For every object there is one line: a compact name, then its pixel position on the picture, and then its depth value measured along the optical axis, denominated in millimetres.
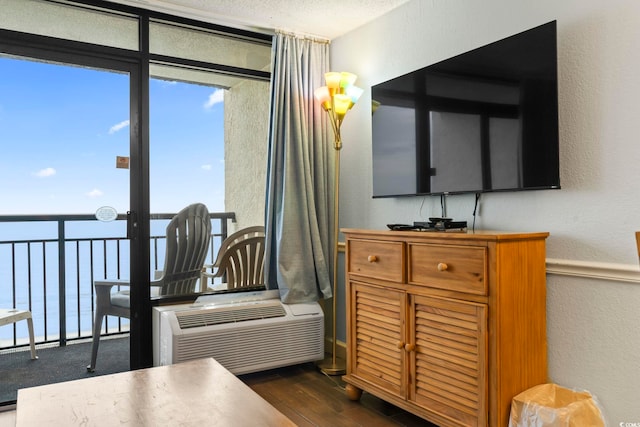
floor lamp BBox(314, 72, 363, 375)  3047
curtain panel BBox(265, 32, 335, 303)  3275
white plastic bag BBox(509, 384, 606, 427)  1852
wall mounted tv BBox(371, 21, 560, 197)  2037
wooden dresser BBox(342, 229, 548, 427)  1940
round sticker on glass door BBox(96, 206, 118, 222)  2882
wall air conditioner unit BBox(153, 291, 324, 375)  2840
